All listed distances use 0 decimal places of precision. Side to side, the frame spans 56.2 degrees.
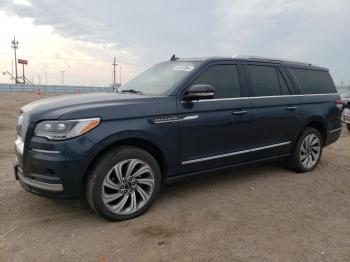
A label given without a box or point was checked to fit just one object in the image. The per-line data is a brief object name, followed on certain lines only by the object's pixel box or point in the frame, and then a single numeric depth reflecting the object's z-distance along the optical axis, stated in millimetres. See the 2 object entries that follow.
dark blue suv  3217
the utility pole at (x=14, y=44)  74012
